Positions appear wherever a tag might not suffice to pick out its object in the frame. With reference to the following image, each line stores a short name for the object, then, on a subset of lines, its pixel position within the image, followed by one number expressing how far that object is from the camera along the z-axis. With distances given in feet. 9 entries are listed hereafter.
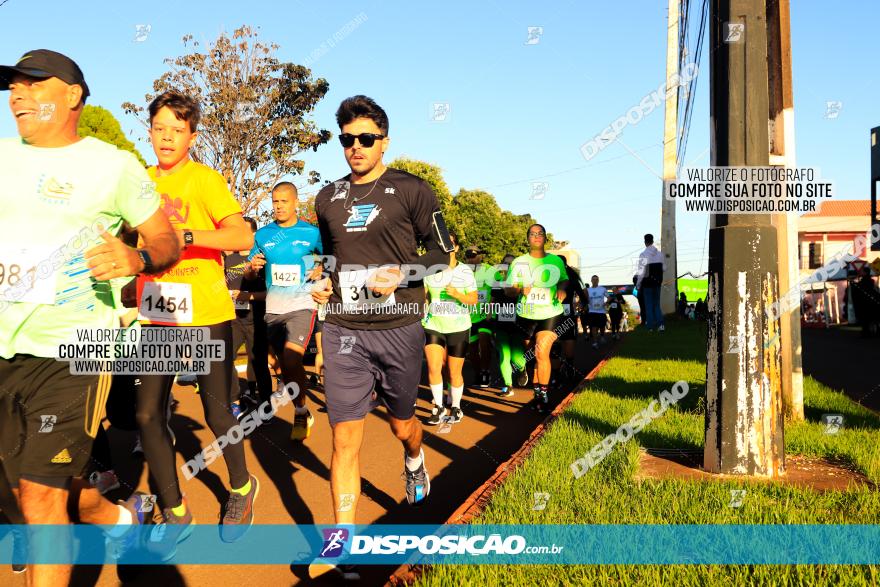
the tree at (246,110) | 83.87
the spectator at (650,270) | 66.80
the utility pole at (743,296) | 16.40
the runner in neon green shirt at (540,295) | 31.91
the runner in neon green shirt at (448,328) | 30.19
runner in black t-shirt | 14.75
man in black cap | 10.14
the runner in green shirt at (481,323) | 38.20
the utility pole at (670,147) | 93.40
